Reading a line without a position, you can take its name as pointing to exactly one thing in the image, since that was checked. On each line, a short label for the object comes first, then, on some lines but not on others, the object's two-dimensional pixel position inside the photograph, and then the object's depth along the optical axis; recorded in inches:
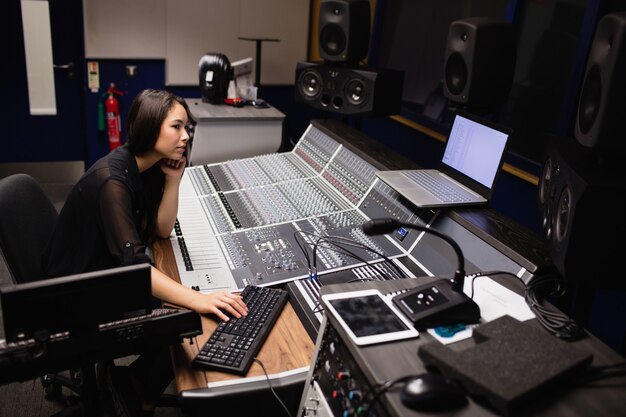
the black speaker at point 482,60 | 79.4
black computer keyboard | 55.6
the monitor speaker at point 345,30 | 111.3
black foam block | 35.5
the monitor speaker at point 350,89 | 108.2
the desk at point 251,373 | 52.4
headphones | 138.2
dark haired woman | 65.0
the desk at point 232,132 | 126.4
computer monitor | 44.9
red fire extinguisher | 172.4
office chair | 68.4
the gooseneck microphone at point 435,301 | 45.7
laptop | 71.8
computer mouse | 35.8
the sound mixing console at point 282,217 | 72.3
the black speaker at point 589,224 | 45.8
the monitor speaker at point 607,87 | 43.8
